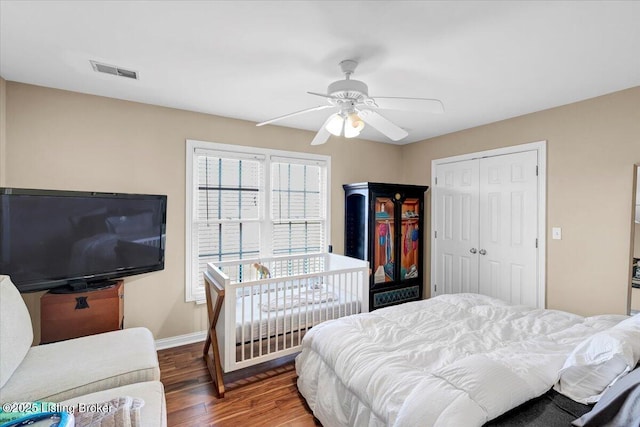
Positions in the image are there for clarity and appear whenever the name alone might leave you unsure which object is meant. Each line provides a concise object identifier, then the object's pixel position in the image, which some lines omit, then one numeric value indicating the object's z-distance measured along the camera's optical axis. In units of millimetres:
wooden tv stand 2141
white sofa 1399
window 3105
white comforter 1185
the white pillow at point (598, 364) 1226
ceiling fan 1912
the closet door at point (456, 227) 3621
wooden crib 2225
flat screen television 2061
